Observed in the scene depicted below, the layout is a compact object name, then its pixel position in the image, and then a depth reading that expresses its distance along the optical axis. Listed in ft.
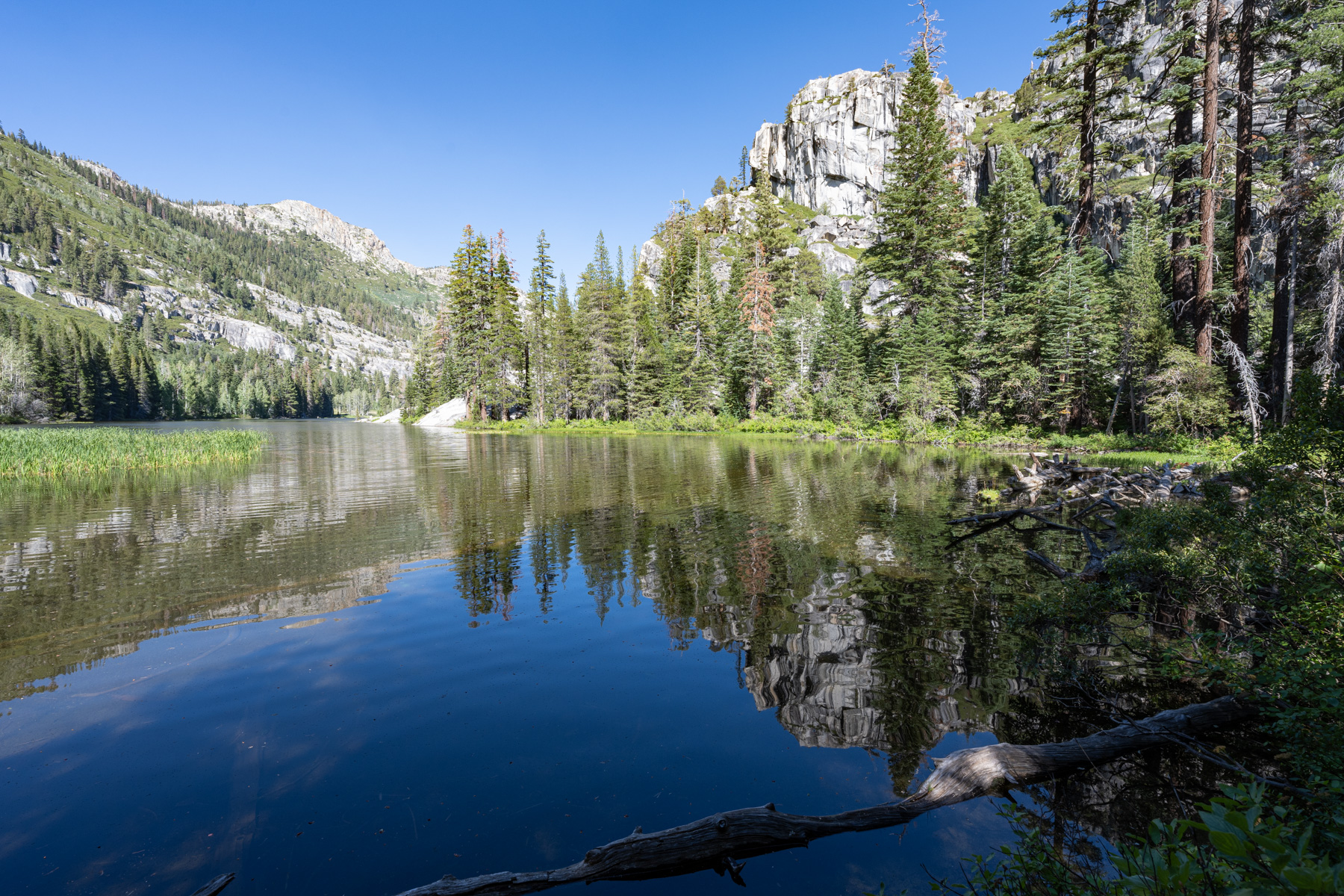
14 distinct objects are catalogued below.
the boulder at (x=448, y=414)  262.67
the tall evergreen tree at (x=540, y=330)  231.71
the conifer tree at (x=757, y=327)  192.03
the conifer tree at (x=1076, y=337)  102.58
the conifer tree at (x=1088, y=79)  84.48
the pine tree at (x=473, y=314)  231.09
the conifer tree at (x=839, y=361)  157.17
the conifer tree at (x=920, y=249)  128.57
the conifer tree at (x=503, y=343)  226.17
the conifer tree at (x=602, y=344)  223.30
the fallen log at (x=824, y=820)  13.25
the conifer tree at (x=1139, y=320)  89.40
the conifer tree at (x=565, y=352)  228.22
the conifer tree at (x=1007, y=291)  110.63
